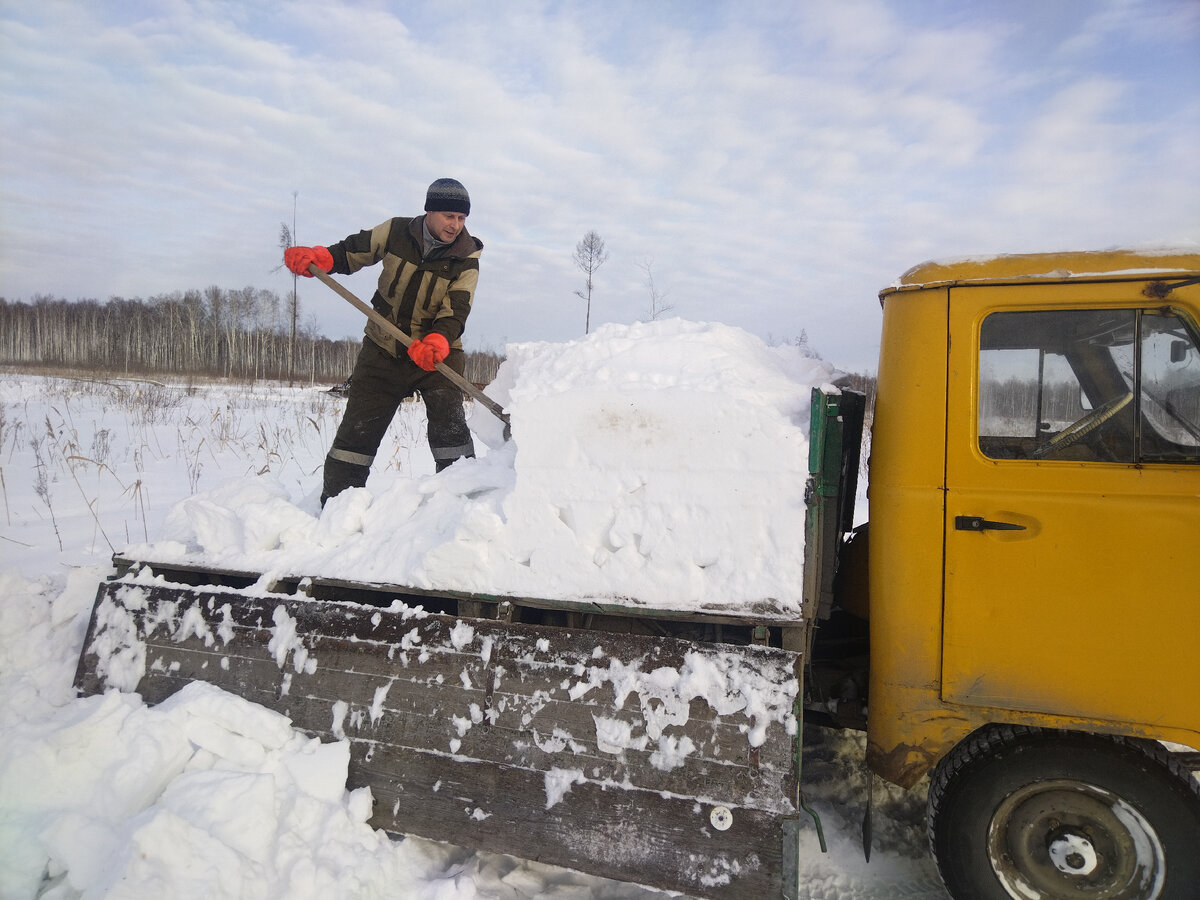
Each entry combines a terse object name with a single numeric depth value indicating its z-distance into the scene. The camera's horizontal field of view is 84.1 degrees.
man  3.87
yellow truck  2.04
